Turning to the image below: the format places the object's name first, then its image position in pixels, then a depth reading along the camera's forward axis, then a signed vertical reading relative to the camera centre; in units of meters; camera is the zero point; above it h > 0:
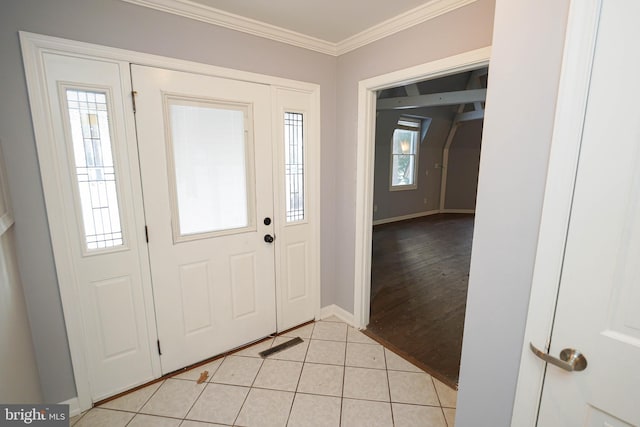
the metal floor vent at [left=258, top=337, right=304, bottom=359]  2.31 -1.49
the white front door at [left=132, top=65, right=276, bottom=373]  1.84 -0.30
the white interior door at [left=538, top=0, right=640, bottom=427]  0.76 -0.22
